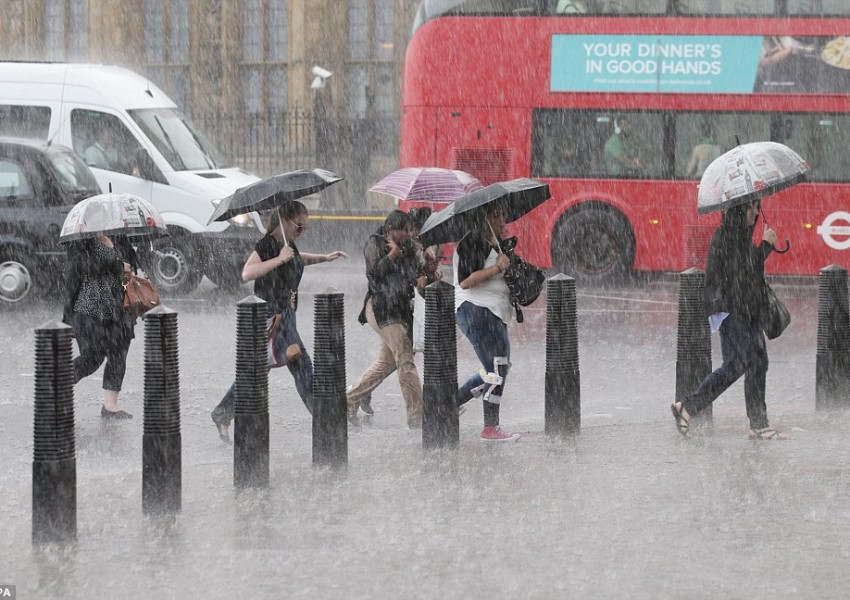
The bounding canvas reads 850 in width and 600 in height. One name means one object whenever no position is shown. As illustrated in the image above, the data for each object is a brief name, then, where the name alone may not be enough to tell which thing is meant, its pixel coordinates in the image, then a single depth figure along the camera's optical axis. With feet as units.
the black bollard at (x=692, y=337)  59.88
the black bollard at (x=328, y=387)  50.85
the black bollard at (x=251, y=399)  47.26
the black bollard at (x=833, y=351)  62.85
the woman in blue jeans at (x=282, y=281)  55.11
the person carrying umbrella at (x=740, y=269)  54.08
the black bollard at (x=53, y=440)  40.47
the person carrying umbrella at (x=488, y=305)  55.36
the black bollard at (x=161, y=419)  43.91
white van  109.81
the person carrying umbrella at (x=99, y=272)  60.59
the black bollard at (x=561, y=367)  57.00
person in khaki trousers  58.80
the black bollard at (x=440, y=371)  54.08
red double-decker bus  119.96
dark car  100.78
